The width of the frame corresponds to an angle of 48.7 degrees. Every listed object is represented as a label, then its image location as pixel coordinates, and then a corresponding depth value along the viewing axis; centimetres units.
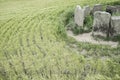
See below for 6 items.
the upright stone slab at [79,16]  491
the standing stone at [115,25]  434
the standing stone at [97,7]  542
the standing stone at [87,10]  518
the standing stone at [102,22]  439
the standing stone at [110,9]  536
